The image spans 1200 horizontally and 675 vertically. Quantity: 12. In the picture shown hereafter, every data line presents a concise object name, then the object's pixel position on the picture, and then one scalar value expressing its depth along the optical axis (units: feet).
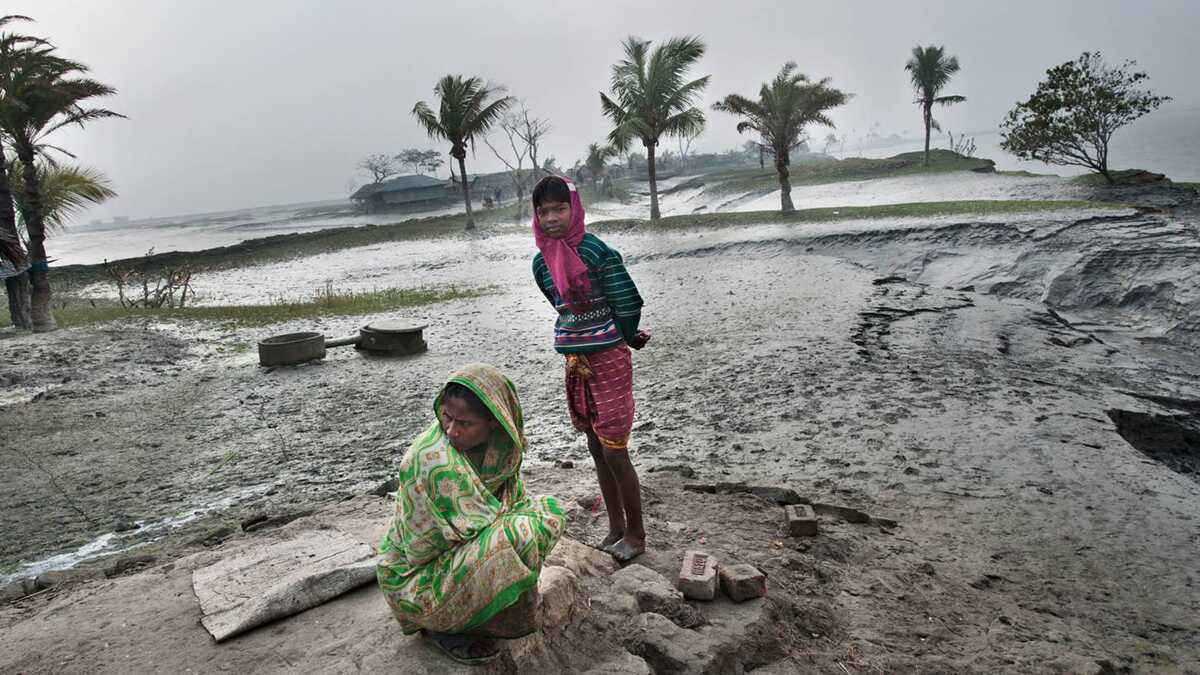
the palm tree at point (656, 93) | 82.07
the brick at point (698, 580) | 10.00
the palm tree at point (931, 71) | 116.06
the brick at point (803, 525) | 12.45
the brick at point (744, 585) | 10.05
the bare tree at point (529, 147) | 162.03
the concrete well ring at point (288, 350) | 29.73
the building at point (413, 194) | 204.33
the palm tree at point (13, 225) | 33.59
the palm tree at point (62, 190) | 56.24
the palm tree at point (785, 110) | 71.77
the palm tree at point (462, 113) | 103.30
